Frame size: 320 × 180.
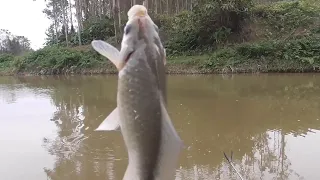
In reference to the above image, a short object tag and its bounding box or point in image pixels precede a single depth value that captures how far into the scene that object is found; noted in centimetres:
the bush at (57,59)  1881
